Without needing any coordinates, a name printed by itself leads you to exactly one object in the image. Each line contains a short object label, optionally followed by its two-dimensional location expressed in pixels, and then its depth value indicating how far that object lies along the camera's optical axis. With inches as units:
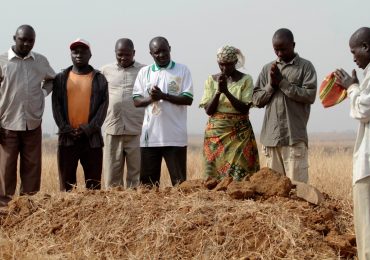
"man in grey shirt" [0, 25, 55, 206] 289.7
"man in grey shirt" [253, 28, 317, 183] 264.7
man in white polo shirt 281.9
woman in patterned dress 270.5
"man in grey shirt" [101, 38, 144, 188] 319.0
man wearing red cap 288.5
